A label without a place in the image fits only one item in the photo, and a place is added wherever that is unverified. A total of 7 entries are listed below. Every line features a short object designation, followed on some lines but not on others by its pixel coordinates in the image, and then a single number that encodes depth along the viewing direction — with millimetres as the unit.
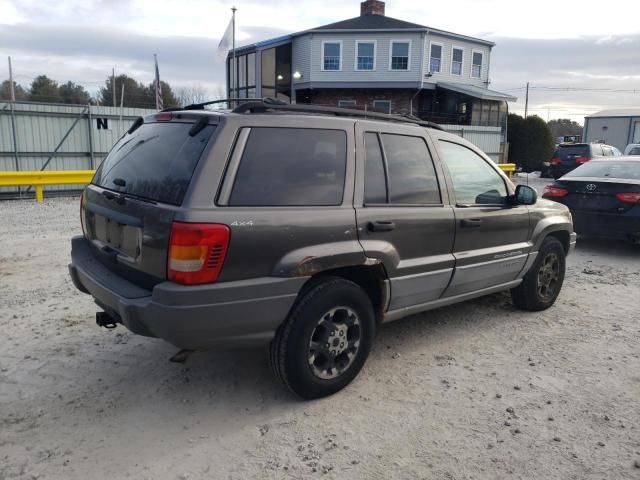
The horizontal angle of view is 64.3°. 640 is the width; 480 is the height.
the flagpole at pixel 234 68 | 25934
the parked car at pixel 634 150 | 18312
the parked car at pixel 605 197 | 7418
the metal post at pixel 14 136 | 12850
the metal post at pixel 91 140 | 14039
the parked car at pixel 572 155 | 20203
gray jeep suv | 2785
